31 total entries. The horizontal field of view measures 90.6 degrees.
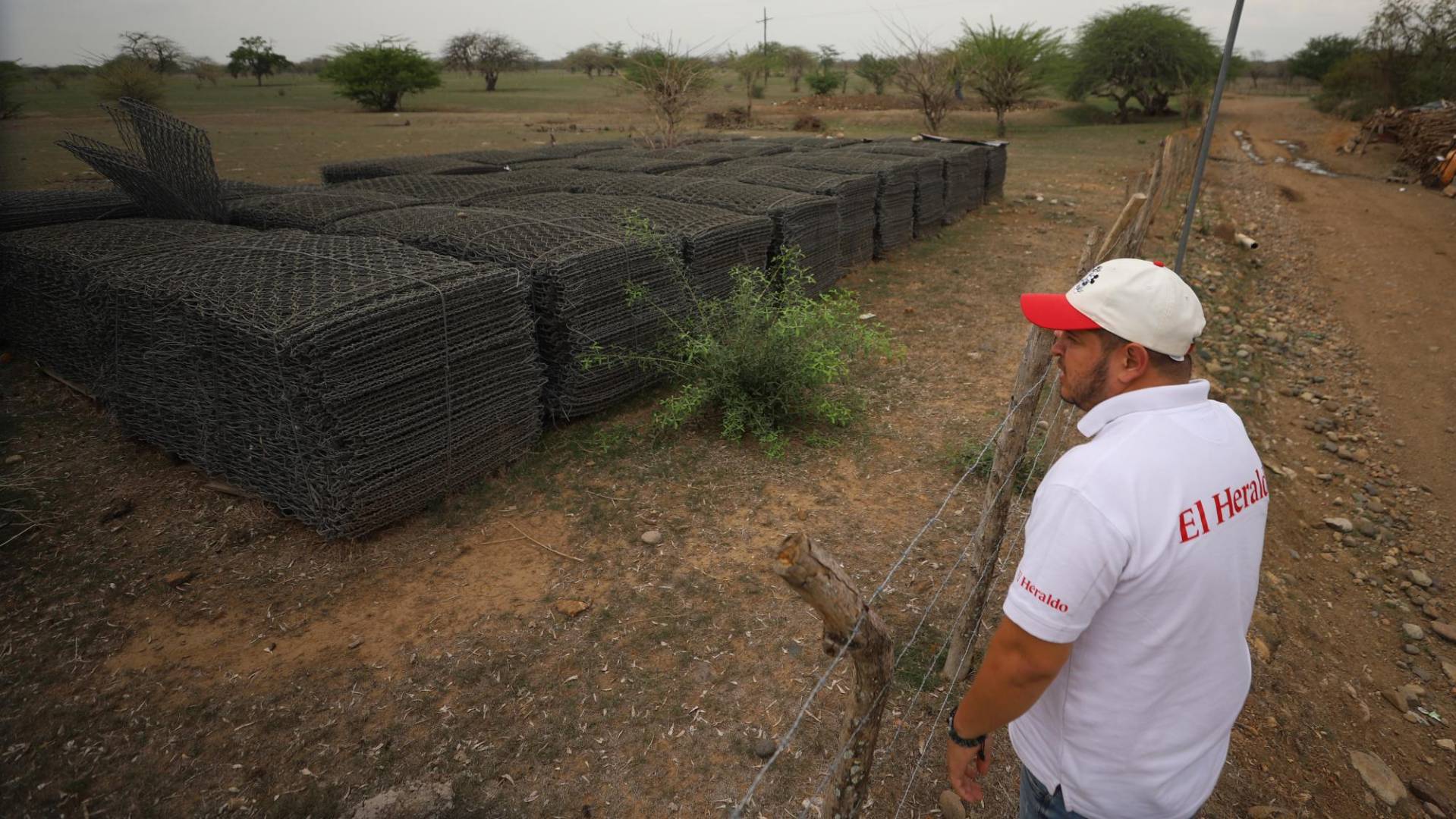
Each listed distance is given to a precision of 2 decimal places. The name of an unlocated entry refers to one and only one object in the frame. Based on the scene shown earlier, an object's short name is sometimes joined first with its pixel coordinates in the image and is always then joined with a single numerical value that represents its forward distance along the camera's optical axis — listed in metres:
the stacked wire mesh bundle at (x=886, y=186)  8.09
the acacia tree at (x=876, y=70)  32.59
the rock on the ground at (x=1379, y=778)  2.43
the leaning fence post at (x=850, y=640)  1.22
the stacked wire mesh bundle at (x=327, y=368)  2.98
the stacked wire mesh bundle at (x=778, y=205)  5.98
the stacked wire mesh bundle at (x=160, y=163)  5.32
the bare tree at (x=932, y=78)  22.98
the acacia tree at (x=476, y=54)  45.59
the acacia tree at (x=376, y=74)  28.64
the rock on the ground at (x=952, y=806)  2.20
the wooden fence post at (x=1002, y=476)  2.49
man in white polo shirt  1.14
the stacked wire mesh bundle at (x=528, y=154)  8.91
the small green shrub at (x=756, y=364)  4.25
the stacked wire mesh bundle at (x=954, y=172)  9.67
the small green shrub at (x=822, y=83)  34.66
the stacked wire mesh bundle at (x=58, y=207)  5.28
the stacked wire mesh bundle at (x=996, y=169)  11.59
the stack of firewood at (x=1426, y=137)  14.20
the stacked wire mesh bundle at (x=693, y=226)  4.87
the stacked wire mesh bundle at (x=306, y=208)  5.12
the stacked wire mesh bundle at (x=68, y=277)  3.92
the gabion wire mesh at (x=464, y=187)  6.18
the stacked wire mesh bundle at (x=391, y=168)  8.00
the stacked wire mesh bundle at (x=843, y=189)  7.05
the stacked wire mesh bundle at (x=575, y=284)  4.03
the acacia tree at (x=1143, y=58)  27.48
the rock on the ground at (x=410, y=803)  2.16
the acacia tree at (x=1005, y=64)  24.28
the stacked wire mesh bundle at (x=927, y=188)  8.91
